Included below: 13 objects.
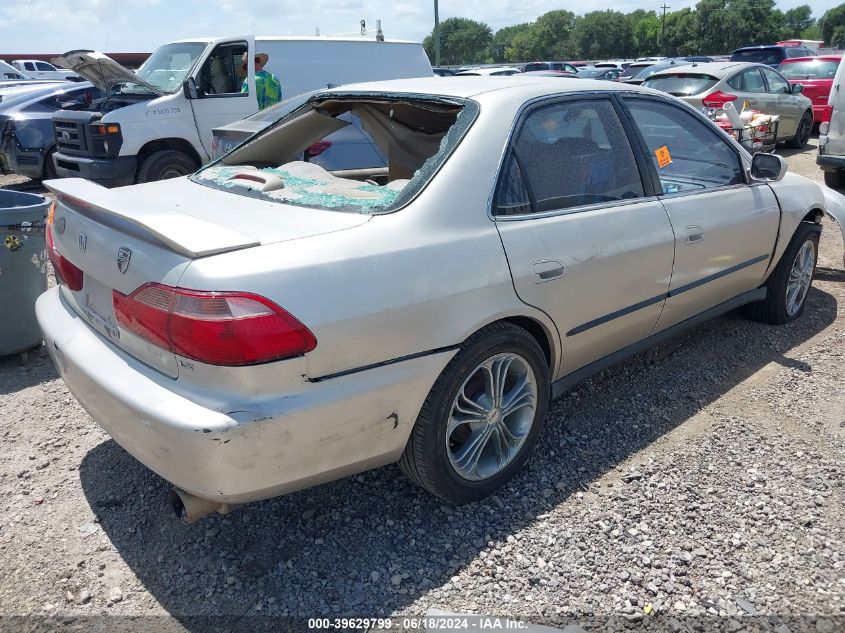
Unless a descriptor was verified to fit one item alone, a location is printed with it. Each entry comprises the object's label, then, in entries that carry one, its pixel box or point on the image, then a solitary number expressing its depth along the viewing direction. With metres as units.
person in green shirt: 8.58
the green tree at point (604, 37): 85.75
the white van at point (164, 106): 8.20
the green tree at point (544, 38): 94.38
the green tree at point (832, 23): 85.21
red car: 14.95
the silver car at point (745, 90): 11.61
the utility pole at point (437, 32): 38.12
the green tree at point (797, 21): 78.50
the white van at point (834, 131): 8.55
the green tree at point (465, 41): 96.94
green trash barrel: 4.16
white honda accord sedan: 2.20
